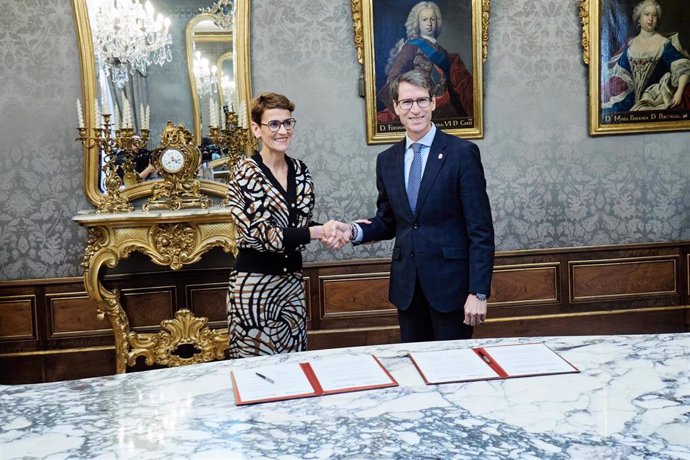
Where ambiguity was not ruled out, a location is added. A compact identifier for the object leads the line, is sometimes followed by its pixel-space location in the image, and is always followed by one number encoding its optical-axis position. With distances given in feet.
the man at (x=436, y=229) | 9.18
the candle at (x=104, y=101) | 14.44
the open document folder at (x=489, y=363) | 5.41
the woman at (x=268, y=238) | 9.70
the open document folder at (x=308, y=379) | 5.14
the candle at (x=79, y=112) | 13.43
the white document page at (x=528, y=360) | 5.48
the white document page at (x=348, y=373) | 5.29
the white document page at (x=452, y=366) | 5.38
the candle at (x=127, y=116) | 13.56
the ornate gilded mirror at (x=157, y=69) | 14.93
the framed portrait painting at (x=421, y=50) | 15.64
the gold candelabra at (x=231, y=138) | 14.62
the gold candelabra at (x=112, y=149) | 13.66
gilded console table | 13.41
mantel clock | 14.25
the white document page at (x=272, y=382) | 5.13
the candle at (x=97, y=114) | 14.05
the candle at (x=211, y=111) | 14.82
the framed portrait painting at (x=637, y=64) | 16.30
